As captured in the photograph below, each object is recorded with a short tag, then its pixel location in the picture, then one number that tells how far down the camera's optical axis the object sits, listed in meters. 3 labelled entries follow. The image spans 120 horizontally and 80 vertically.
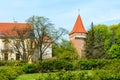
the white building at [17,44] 64.12
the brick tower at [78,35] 79.87
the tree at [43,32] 60.35
